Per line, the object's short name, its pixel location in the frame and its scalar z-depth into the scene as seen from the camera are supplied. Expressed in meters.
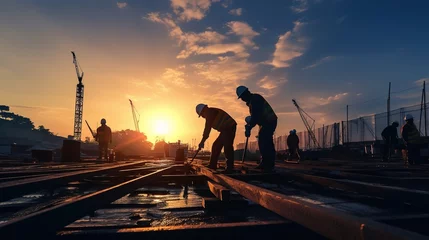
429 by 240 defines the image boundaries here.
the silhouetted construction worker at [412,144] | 10.38
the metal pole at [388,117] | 30.67
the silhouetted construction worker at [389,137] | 13.34
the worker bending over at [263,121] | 6.86
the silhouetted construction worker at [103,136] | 15.45
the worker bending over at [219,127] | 7.26
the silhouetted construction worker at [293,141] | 16.39
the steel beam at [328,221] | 1.08
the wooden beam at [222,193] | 2.81
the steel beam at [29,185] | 2.87
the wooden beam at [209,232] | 1.74
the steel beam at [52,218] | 1.49
